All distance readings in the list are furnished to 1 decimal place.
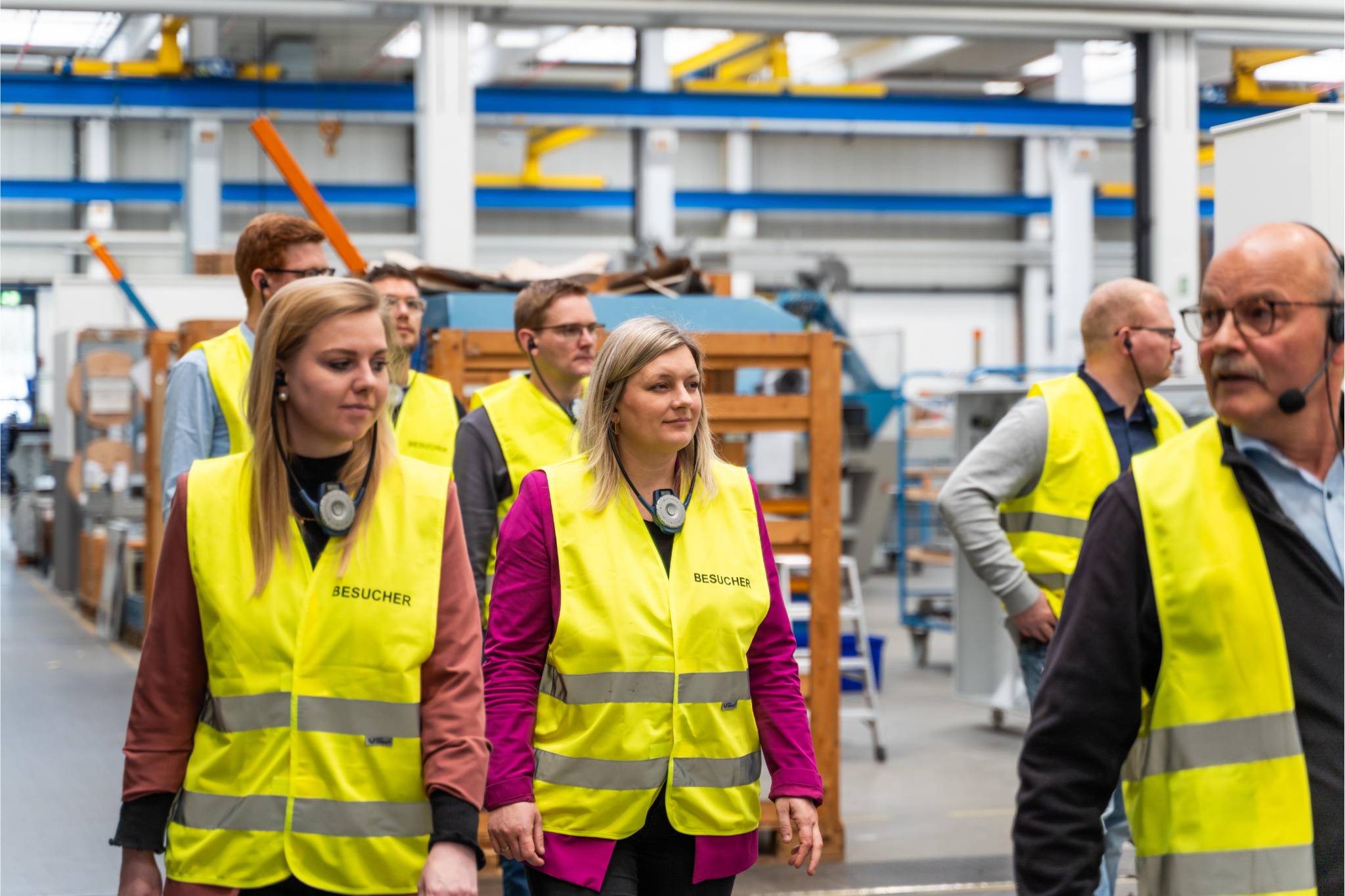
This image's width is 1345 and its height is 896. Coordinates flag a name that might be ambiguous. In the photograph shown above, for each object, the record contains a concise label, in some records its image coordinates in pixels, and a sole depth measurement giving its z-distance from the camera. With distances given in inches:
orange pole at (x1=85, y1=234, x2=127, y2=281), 413.1
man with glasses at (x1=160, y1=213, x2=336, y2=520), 133.9
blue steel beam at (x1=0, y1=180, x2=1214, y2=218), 762.2
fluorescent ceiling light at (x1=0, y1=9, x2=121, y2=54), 703.1
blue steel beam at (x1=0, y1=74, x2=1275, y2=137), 559.2
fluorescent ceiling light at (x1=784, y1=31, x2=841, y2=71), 814.5
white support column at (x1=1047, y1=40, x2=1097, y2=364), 683.4
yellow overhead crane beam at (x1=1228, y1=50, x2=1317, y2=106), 709.9
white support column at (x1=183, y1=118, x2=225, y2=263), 651.5
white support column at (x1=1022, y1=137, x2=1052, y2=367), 952.9
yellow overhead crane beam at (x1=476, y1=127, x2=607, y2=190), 874.1
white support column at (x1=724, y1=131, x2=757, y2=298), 930.1
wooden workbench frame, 204.5
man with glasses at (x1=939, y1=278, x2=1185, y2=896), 153.6
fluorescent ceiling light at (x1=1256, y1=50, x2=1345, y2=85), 727.1
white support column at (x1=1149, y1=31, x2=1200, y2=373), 474.6
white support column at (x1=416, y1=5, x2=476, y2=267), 434.6
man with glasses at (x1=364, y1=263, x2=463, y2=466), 162.4
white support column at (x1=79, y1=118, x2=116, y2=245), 918.4
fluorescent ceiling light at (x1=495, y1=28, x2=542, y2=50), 734.5
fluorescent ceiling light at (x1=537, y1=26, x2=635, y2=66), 759.7
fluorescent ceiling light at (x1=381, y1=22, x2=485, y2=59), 746.2
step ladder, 272.4
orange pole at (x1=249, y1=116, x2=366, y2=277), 209.5
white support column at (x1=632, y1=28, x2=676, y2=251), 617.9
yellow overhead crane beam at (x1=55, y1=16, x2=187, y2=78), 658.2
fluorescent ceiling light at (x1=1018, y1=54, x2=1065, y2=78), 873.5
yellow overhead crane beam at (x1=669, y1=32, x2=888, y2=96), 727.1
